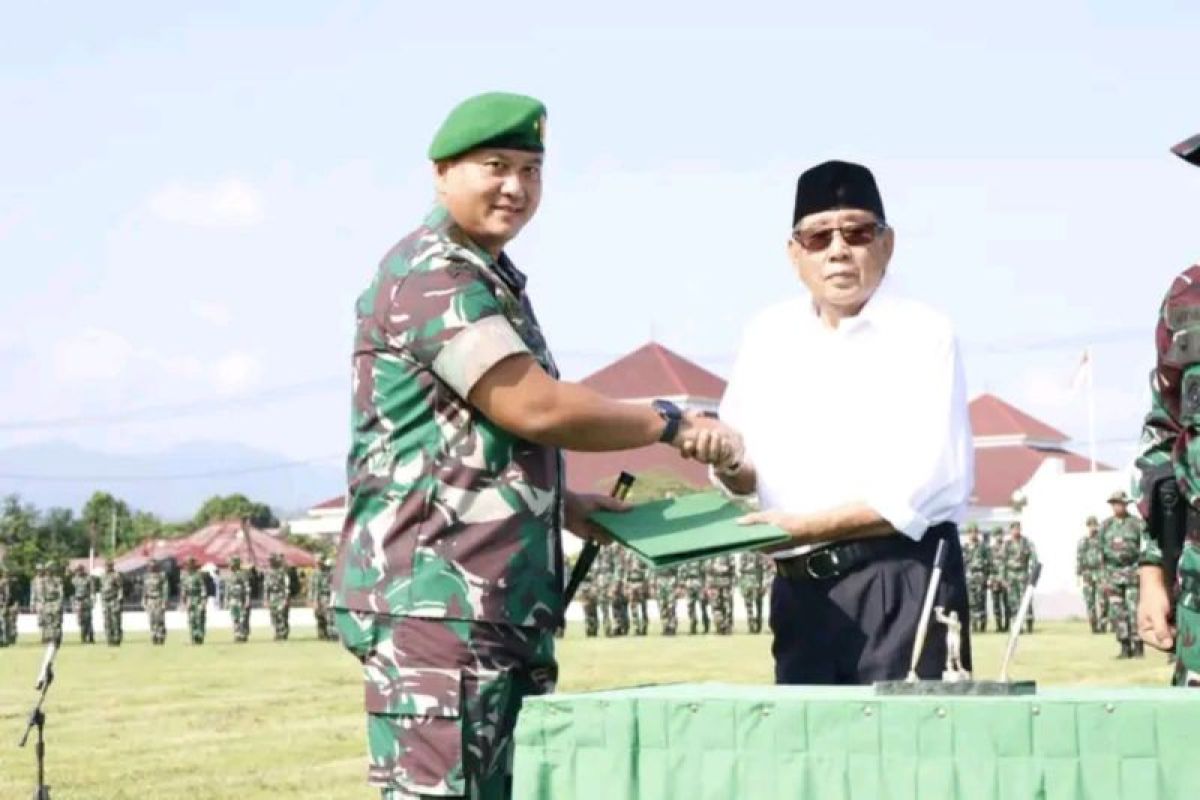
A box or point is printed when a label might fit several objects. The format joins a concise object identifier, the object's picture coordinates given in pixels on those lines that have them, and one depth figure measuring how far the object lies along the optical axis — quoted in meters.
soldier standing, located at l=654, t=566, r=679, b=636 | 37.66
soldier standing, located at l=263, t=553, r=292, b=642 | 38.88
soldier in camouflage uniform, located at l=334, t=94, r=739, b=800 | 3.83
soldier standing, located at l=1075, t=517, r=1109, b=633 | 32.88
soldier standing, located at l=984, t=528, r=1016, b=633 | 35.62
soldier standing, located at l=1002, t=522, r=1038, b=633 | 34.75
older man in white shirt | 4.47
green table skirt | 3.13
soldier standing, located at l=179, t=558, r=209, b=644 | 38.25
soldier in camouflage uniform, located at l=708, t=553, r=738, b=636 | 36.84
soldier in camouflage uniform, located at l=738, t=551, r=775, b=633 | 37.06
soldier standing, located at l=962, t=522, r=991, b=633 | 34.75
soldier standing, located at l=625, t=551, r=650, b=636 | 37.47
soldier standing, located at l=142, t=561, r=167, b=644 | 38.25
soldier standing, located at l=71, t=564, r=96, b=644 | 41.09
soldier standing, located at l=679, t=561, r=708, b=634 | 37.59
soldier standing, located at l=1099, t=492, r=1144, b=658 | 25.56
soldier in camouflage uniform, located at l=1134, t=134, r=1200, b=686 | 4.87
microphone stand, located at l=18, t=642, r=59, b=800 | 7.37
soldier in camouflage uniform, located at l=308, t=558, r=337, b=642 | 37.70
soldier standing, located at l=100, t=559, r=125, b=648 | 39.16
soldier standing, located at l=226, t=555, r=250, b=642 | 38.50
